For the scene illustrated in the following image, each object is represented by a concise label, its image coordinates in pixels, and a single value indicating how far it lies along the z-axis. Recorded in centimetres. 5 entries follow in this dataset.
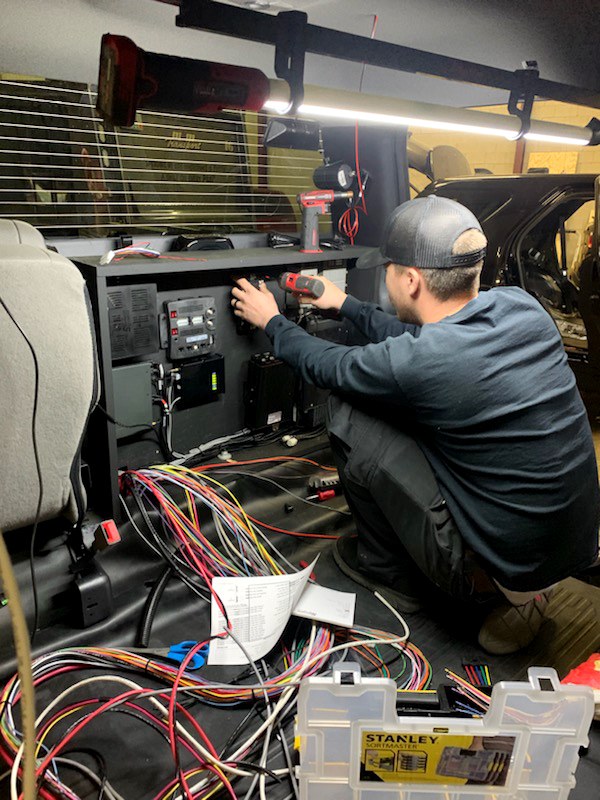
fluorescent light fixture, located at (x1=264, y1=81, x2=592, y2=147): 144
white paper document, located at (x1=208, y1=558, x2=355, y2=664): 141
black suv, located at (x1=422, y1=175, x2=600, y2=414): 312
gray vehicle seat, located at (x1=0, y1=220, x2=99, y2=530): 113
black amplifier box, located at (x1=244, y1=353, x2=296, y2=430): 232
